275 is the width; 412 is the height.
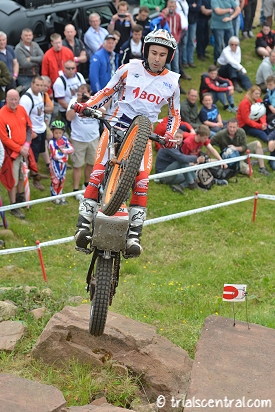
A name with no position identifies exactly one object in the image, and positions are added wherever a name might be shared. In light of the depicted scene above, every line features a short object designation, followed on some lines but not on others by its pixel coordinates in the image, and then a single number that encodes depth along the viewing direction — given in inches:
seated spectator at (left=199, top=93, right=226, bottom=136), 581.3
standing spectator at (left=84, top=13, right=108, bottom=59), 581.0
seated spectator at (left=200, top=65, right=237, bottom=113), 634.8
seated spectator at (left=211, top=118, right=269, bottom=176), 538.6
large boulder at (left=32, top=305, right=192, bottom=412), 271.0
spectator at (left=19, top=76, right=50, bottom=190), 466.6
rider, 270.5
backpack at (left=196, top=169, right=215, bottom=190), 514.0
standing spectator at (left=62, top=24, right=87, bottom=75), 553.0
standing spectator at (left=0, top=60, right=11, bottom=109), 483.2
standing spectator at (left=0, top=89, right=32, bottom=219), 433.7
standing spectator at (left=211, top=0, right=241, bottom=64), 706.2
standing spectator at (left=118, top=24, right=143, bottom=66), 573.9
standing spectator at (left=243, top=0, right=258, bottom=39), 820.0
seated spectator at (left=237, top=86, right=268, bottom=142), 594.5
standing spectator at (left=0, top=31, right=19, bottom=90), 500.4
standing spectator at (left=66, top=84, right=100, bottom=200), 479.2
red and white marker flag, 272.1
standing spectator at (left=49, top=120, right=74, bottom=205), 460.1
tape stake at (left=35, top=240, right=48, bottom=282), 380.5
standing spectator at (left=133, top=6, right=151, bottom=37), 616.1
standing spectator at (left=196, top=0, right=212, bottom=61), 722.8
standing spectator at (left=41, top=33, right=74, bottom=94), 527.8
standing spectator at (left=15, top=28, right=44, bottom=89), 526.3
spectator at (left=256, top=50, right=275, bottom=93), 687.6
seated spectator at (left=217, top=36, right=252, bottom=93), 691.4
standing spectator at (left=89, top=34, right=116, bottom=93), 534.9
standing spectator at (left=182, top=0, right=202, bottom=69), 693.9
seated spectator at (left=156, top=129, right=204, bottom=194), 495.8
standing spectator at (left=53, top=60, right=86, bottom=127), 504.3
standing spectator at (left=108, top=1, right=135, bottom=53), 607.8
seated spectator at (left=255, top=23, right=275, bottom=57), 778.6
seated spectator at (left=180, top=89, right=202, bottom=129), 561.3
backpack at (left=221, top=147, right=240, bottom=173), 533.0
